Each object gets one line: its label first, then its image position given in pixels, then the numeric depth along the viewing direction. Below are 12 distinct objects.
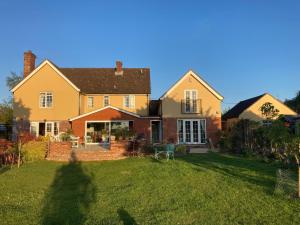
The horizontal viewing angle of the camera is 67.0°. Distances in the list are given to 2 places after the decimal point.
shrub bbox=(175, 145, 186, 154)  16.14
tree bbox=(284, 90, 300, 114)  37.05
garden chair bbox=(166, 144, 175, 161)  13.84
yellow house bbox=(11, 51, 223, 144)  22.31
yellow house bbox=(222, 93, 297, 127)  25.86
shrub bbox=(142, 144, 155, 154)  15.88
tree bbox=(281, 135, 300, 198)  7.32
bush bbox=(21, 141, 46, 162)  14.65
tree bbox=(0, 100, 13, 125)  32.95
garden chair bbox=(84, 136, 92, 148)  22.04
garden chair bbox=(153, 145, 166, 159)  14.32
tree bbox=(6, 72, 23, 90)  48.09
